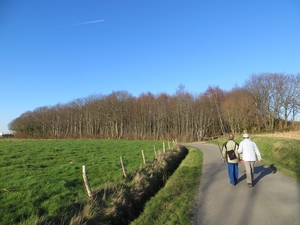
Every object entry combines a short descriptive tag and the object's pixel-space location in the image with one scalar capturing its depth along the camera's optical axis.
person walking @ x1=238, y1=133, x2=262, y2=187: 8.74
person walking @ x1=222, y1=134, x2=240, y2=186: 9.04
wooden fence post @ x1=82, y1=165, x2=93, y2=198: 6.99
